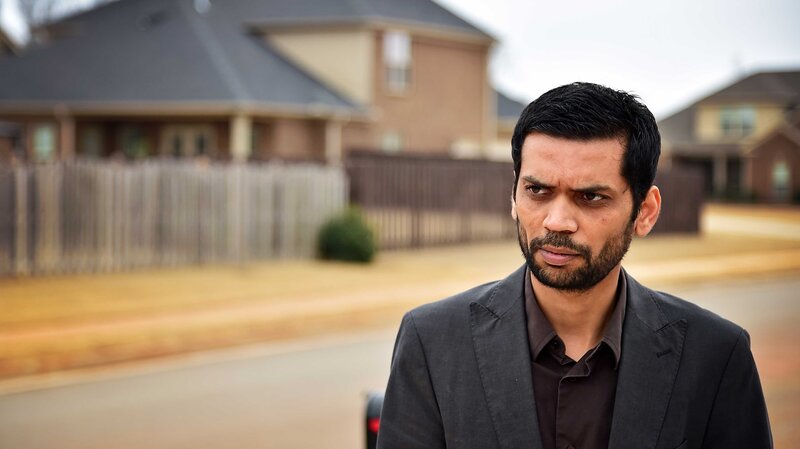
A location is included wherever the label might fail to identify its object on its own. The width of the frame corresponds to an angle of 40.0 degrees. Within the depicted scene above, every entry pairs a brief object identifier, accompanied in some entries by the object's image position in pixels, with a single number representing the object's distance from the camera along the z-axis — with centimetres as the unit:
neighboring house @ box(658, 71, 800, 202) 5762
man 251
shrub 2052
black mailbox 376
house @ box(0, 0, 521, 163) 3169
